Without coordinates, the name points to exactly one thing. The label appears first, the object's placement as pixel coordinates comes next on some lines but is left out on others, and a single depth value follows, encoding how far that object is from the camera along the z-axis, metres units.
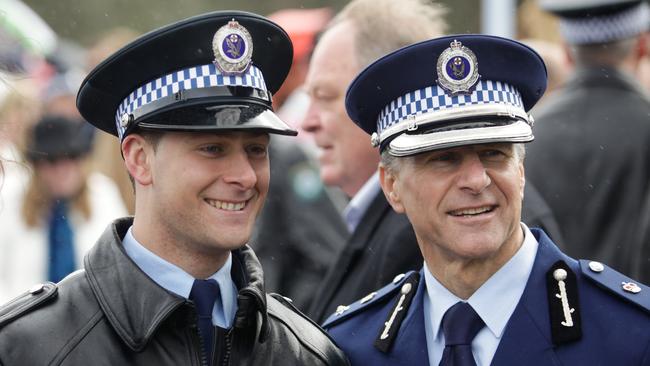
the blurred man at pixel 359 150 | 10.69
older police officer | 8.29
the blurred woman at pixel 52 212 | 15.93
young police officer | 8.03
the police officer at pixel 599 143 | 12.64
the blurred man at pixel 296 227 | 14.69
